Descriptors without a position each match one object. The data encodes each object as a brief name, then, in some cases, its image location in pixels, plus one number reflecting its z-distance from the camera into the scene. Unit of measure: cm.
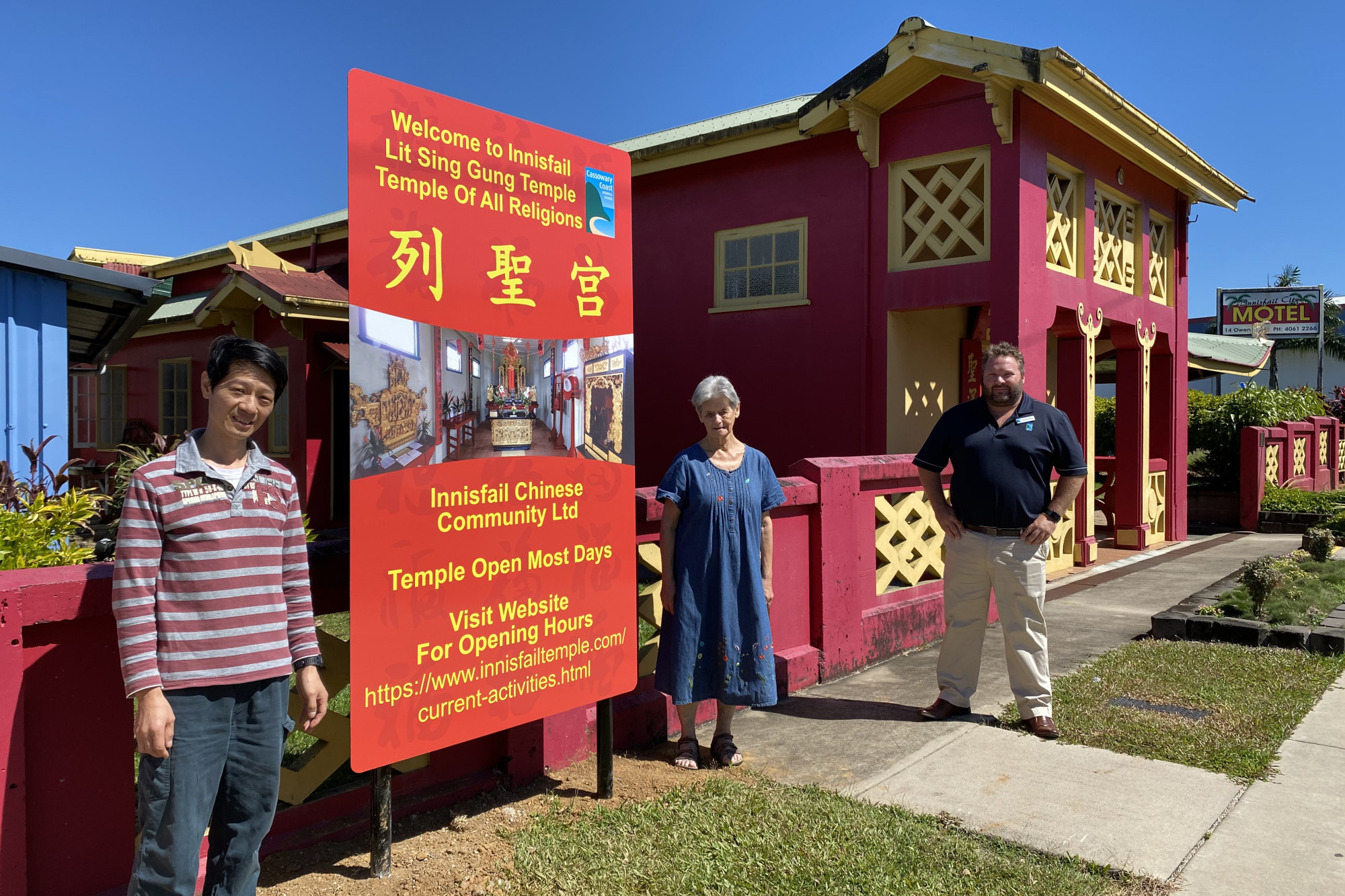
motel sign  5416
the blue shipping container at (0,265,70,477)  738
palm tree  5322
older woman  425
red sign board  301
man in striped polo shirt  232
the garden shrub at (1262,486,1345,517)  1464
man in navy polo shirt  487
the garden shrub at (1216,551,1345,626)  690
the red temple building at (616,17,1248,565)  882
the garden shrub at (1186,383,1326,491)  1645
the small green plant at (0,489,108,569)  315
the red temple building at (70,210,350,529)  1186
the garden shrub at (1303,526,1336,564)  914
